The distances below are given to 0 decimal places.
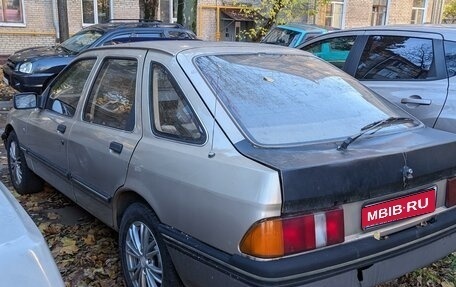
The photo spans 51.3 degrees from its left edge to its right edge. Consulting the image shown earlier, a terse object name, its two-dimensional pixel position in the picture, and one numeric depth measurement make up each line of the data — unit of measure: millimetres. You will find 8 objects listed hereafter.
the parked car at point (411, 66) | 4094
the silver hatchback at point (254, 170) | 2070
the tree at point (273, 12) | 13898
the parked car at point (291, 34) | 11091
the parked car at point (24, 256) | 1472
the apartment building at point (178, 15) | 15977
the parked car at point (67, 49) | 9086
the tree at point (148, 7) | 12141
